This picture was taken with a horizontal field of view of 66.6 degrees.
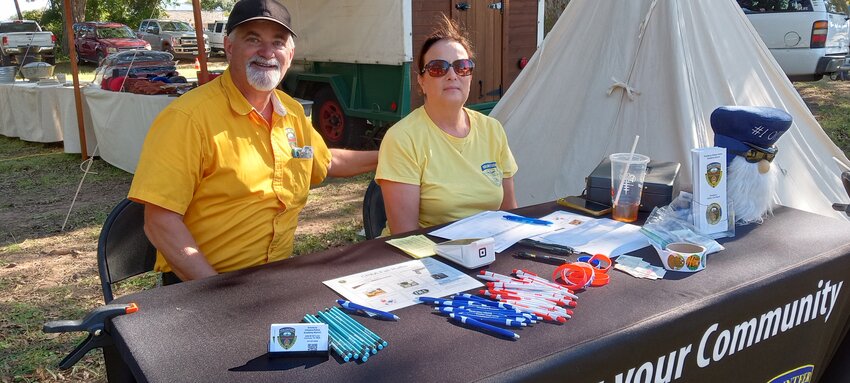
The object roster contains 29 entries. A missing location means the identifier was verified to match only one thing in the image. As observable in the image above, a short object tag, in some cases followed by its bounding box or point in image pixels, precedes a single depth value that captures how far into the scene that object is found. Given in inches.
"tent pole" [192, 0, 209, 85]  240.5
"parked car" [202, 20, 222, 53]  1042.3
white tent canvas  174.1
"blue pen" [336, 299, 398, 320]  59.8
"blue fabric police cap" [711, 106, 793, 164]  86.7
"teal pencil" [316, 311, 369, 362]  52.9
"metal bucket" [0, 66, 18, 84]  401.4
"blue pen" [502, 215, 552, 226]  89.7
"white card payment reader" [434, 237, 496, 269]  72.7
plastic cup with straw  90.6
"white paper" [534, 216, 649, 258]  79.4
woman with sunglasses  98.7
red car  923.4
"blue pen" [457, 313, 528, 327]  58.7
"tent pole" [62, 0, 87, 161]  303.0
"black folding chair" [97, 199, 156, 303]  87.1
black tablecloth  52.4
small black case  93.0
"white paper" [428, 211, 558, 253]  82.8
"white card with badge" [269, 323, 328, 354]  53.0
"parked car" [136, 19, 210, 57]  1013.2
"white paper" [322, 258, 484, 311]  64.3
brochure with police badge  84.1
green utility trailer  264.8
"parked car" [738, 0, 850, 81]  367.9
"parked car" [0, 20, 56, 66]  928.9
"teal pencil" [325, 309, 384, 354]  54.4
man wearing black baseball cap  83.7
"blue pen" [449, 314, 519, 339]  56.8
